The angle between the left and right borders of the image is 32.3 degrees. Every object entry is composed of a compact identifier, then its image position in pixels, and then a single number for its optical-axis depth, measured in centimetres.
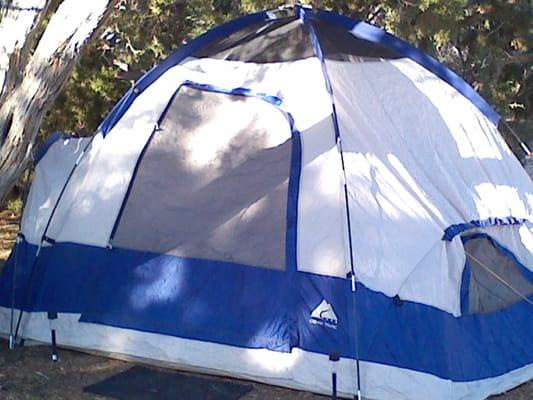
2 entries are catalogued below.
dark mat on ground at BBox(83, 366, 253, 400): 469
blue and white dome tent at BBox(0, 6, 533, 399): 468
